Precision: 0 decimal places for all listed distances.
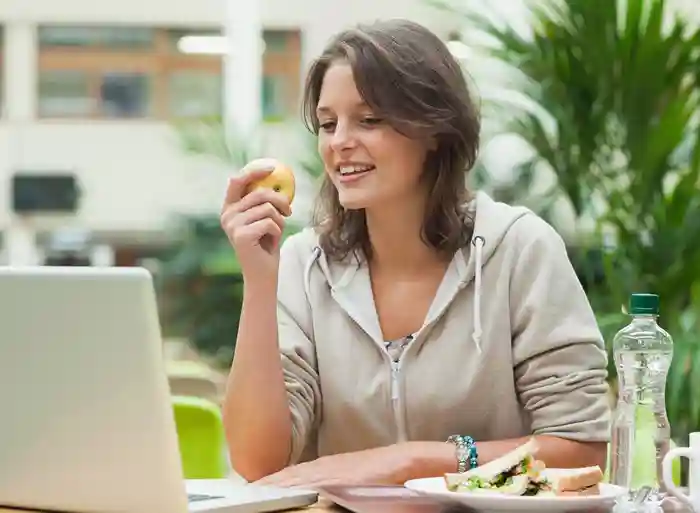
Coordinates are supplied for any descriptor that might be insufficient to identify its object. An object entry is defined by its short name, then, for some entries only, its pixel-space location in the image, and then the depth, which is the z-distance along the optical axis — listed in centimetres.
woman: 246
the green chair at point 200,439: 262
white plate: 197
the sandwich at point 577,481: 203
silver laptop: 189
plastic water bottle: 208
